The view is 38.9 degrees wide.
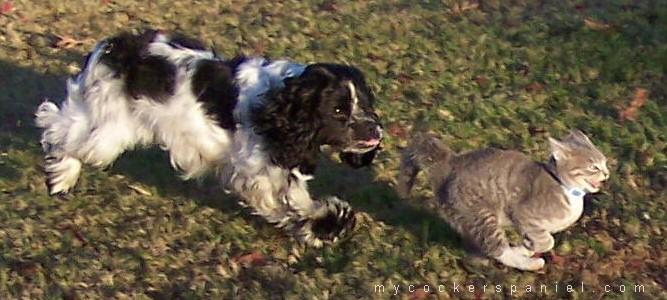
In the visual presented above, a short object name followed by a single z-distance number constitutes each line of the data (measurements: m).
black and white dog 4.24
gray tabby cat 3.96
